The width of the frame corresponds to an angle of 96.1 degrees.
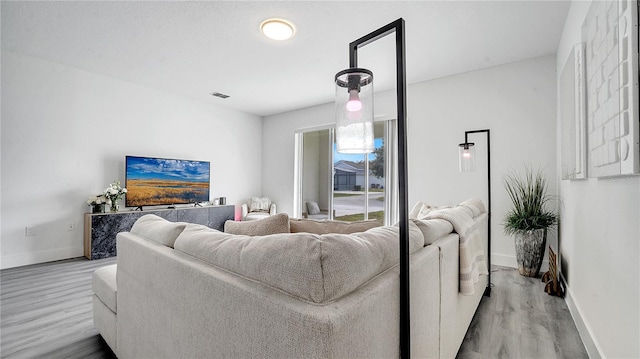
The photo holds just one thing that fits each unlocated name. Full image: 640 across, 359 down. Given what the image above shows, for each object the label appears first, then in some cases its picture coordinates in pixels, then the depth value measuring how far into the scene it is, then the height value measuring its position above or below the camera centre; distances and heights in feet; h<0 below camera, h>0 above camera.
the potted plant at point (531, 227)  10.32 -1.66
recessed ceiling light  9.24 +5.07
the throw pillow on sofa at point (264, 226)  4.52 -0.73
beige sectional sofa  2.35 -1.15
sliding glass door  16.98 +0.00
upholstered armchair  19.58 -1.83
